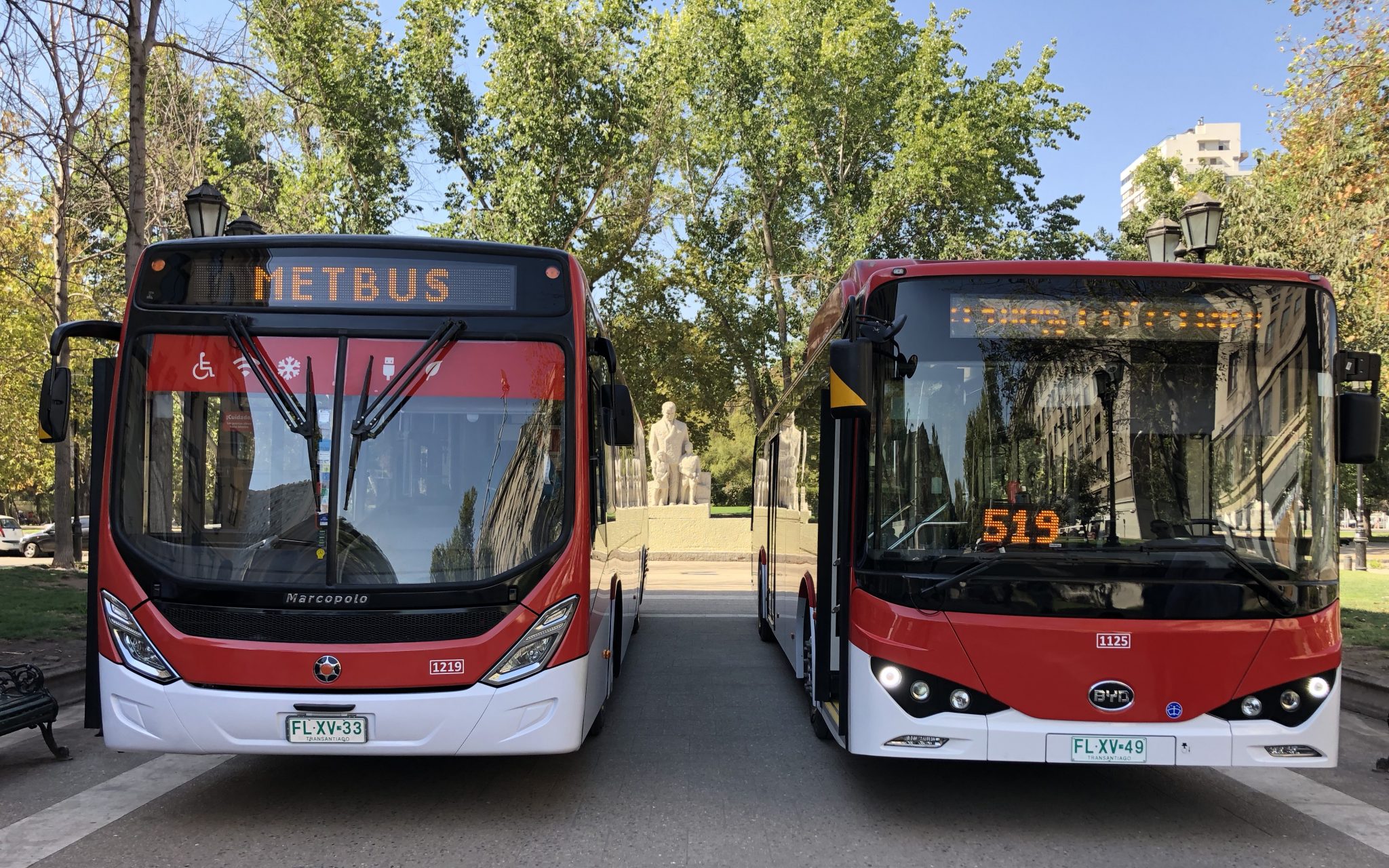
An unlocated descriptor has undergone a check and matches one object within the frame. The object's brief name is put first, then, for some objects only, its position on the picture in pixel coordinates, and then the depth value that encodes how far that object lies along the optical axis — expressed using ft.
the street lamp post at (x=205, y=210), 36.24
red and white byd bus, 16.62
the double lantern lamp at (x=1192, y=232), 37.78
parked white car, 114.52
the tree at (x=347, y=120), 50.31
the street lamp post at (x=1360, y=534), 88.00
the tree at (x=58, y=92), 31.24
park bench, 19.81
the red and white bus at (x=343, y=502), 16.60
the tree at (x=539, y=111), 83.76
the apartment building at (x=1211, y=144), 395.75
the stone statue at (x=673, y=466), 90.84
